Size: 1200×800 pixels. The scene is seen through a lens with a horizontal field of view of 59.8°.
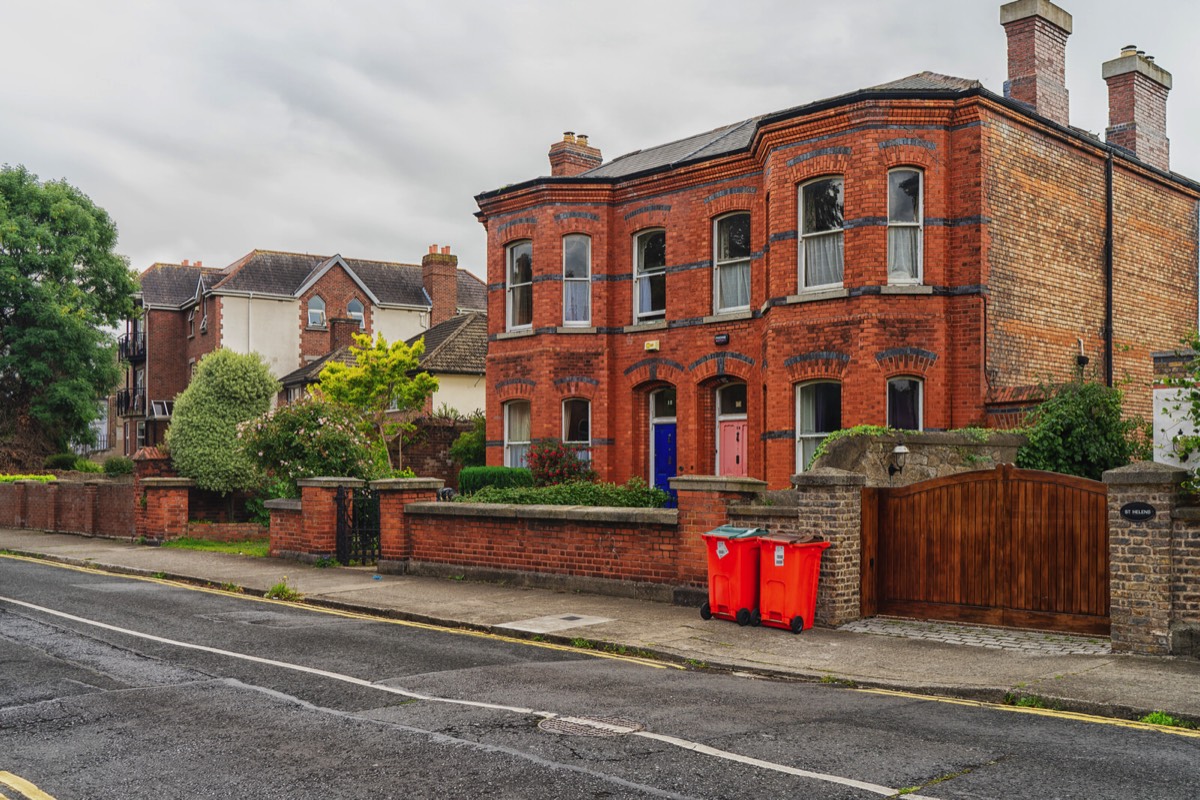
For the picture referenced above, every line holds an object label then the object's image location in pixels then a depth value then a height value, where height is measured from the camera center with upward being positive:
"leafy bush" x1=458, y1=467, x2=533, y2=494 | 23.08 -0.55
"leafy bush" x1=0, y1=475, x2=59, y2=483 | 30.52 -0.78
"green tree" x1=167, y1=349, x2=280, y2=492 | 24.55 +0.90
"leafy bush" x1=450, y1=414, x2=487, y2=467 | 27.06 +0.13
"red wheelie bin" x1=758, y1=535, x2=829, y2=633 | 11.18 -1.38
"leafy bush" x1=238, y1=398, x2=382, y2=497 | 20.84 +0.18
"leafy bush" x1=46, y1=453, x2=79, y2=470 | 41.25 -0.34
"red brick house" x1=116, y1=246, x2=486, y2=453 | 45.47 +6.57
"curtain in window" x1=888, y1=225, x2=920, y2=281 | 18.19 +3.53
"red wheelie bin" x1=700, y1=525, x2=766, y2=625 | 11.56 -1.35
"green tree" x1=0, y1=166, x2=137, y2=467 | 39.97 +5.24
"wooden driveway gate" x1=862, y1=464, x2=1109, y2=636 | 10.47 -1.04
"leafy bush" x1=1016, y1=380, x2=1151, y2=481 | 15.62 +0.26
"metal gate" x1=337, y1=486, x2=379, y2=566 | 17.75 -1.35
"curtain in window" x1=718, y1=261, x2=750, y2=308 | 21.92 +3.54
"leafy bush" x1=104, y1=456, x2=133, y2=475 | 43.16 -0.60
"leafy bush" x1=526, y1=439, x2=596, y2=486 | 23.16 -0.27
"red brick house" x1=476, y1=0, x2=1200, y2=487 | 17.98 +3.64
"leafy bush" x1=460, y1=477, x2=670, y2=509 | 18.00 -0.76
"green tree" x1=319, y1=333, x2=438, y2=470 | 29.25 +1.98
